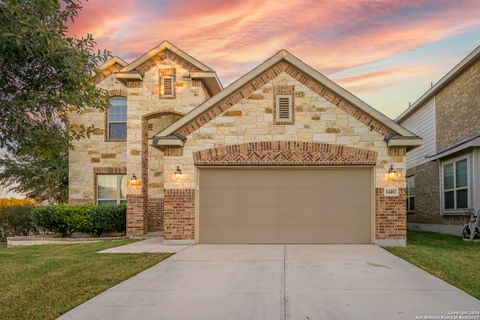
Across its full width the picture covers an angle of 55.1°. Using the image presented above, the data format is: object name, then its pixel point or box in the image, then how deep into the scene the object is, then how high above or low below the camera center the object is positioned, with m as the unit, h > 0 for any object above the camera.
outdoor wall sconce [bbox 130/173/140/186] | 17.67 +0.19
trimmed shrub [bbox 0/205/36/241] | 20.25 -1.52
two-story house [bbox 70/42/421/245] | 14.10 +0.67
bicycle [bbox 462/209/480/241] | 15.52 -1.41
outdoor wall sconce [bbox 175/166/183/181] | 14.30 +0.35
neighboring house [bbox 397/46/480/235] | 17.06 +1.39
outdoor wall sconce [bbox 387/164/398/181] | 13.95 +0.40
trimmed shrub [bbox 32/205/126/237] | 17.58 -1.23
